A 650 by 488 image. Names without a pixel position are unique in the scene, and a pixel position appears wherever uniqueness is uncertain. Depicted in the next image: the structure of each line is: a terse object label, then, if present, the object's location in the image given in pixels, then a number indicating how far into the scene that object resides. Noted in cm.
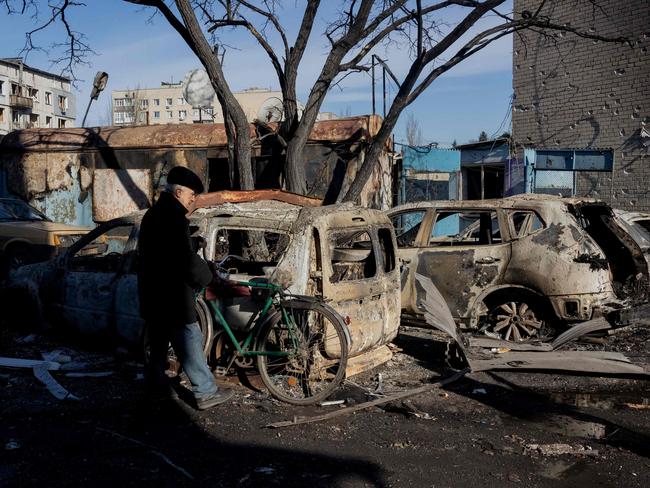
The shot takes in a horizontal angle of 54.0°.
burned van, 550
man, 467
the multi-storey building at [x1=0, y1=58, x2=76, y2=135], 7225
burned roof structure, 1216
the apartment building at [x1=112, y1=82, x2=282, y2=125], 8769
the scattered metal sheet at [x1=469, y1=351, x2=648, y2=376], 582
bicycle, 525
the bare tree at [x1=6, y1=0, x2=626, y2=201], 920
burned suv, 692
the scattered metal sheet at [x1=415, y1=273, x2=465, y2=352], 603
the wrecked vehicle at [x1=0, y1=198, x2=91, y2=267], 1092
